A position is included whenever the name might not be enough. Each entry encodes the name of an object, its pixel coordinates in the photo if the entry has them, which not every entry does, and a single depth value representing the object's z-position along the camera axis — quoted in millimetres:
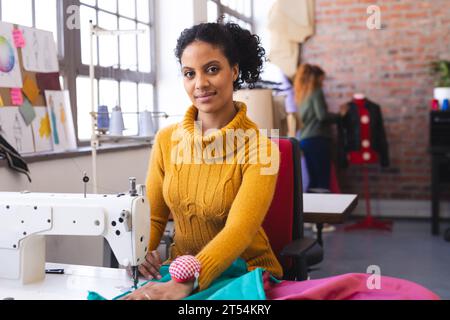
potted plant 5527
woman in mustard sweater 1674
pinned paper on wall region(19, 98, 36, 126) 2631
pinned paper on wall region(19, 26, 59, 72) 2680
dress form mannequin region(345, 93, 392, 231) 5637
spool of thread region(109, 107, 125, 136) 2873
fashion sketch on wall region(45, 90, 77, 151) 2846
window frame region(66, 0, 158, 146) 3205
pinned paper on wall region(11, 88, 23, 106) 2572
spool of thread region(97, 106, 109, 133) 2873
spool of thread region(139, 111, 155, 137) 3158
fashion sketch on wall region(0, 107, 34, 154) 2508
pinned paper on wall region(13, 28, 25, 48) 2590
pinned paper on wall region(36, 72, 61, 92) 2785
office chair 2188
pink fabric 1190
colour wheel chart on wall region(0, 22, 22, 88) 2506
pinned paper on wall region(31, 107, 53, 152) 2705
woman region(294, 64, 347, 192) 5457
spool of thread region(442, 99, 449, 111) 5488
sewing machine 1497
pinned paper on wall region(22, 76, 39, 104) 2668
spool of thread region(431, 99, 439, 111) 5543
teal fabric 1229
